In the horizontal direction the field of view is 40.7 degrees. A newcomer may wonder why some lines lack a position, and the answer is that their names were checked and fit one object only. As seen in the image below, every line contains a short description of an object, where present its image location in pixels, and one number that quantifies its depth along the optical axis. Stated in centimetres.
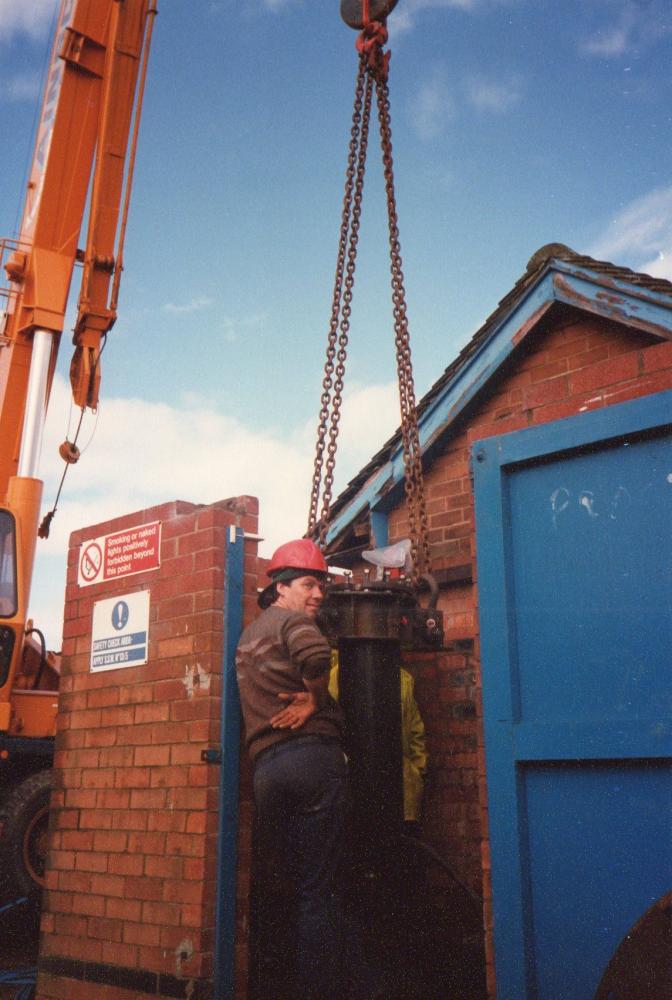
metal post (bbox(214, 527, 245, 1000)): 377
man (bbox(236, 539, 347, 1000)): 341
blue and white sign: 450
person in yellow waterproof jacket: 468
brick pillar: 386
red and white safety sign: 453
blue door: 253
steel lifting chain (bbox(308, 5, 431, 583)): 455
